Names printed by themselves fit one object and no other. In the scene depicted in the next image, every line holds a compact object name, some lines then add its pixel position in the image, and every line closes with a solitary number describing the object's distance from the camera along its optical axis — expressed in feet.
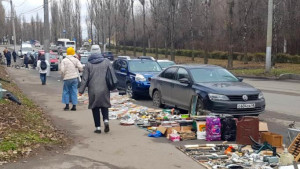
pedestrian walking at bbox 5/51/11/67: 120.98
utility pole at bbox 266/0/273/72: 83.46
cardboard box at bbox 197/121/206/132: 27.09
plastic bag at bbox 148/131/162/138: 27.64
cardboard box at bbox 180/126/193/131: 27.88
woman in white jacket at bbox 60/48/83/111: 38.34
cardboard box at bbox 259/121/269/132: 26.00
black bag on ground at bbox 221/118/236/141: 26.27
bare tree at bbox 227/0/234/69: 111.87
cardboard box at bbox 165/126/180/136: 27.35
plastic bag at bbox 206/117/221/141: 26.30
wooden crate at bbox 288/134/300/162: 21.50
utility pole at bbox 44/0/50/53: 85.51
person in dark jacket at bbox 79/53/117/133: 27.71
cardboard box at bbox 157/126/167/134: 27.63
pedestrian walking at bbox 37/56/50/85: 64.88
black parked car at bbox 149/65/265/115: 31.40
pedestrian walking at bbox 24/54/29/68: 123.95
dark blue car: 49.40
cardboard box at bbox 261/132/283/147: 23.77
